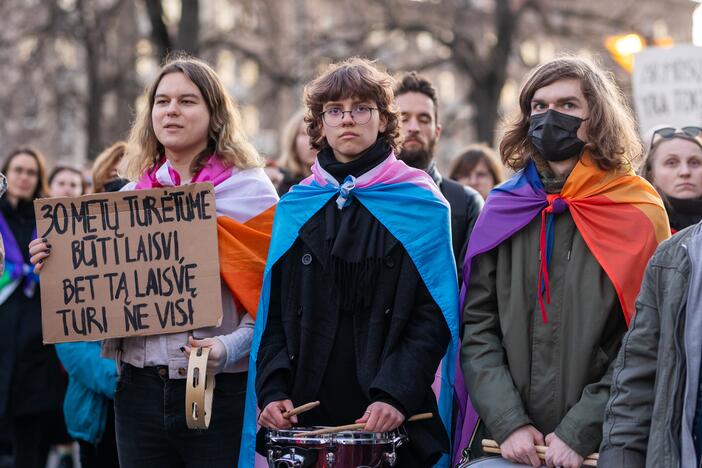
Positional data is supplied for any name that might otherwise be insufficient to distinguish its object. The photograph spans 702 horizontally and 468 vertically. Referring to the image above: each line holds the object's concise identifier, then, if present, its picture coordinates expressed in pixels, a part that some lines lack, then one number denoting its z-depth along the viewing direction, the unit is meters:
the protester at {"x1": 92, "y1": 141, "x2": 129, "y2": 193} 6.20
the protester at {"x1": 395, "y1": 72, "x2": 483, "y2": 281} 5.19
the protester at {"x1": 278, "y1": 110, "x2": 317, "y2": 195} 7.14
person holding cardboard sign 4.20
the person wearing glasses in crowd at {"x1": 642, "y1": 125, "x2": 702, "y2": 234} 5.11
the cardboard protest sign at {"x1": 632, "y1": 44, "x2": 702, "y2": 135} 8.80
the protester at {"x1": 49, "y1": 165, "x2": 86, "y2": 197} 7.73
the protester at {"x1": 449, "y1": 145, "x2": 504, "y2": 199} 6.93
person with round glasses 3.76
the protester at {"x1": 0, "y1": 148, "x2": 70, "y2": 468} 6.93
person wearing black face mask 3.59
